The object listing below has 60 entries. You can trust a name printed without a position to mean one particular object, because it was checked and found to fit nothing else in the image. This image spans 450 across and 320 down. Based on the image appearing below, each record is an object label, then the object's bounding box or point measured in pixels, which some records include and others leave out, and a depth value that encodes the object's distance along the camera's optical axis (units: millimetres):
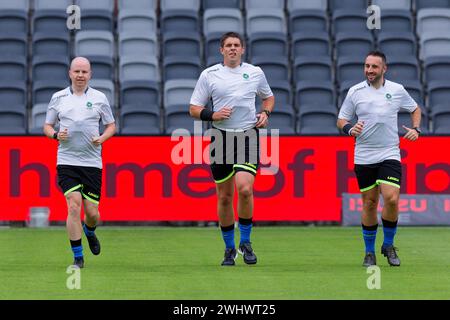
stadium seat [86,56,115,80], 23953
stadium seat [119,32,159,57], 24812
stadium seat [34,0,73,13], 25312
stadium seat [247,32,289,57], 24656
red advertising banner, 21078
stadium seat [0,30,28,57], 24328
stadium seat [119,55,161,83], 24203
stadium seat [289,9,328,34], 25250
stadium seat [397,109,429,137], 22453
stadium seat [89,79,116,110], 23172
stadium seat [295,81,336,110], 23438
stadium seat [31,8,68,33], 25016
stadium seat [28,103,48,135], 22578
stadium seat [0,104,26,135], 22422
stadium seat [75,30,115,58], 24672
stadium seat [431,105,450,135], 22859
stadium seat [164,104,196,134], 22422
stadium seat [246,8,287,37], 25344
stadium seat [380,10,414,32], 25578
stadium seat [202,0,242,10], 26000
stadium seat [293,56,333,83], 24094
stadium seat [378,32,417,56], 24938
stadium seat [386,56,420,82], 24234
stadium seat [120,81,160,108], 23406
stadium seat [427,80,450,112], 23594
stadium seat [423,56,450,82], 24359
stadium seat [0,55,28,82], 23719
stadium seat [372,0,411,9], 25984
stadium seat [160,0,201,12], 25656
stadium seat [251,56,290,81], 23969
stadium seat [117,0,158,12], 25859
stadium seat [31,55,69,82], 23906
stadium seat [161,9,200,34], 25250
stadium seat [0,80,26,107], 23078
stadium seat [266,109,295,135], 22406
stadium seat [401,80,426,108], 23359
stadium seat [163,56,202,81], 24078
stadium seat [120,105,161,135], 22609
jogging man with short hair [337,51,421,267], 13766
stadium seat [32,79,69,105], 23219
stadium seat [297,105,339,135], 22750
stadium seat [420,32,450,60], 25094
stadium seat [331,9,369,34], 25375
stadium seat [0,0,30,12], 25172
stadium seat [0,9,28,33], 24922
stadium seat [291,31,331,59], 24703
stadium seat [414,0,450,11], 26203
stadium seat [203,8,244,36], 25297
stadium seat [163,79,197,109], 23469
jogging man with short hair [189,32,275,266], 13719
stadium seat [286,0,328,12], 25703
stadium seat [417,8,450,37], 25625
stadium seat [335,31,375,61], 24844
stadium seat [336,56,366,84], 24125
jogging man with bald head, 13516
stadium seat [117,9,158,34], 25297
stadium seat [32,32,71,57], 24516
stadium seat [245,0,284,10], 25875
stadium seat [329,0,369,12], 26047
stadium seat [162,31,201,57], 24734
